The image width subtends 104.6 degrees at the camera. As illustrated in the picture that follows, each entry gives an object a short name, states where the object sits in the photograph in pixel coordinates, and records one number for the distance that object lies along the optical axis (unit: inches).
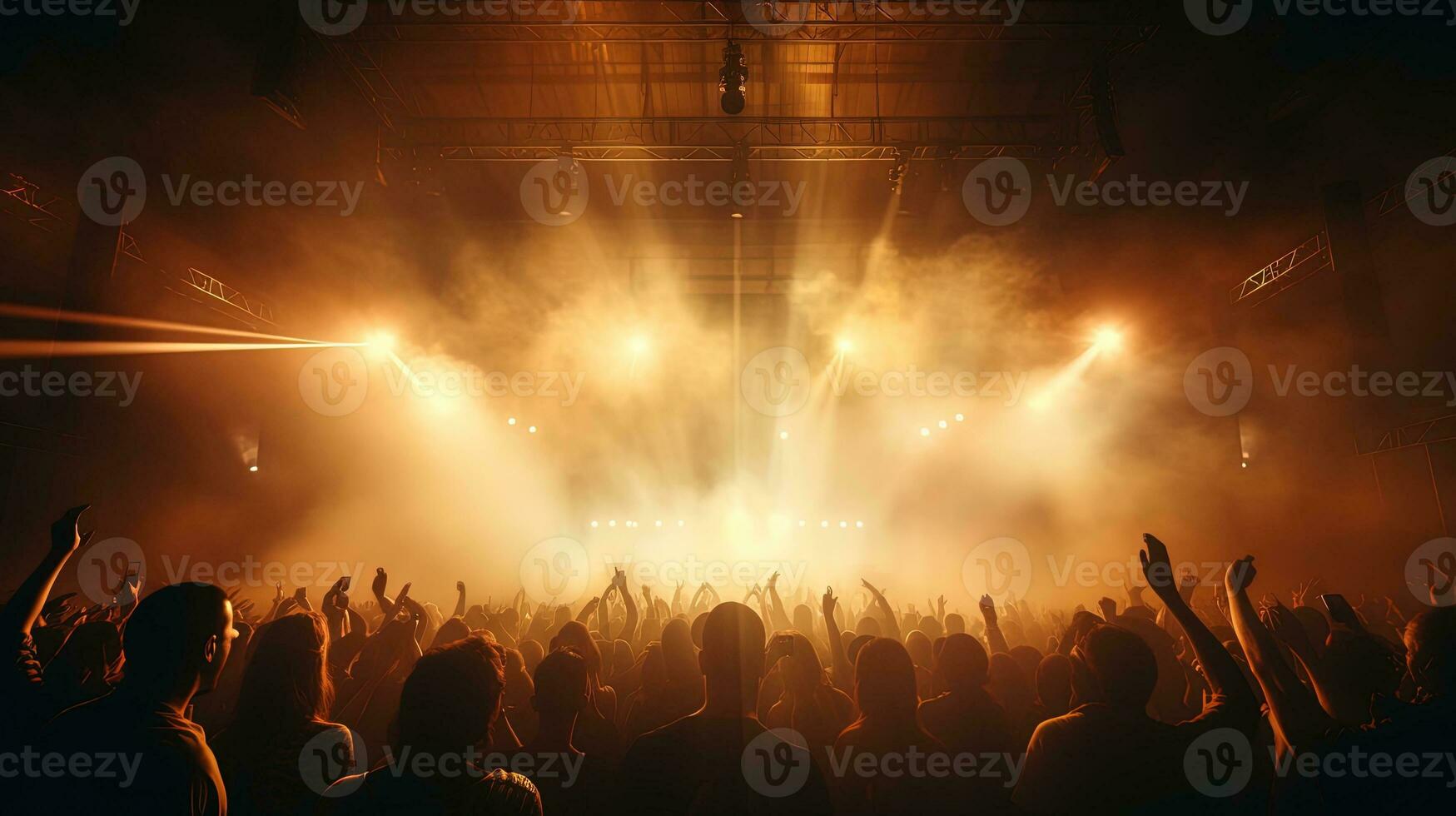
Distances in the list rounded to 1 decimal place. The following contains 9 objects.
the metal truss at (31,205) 267.4
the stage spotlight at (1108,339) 463.8
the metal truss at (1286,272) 327.3
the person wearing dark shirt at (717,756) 71.5
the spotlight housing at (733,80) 261.9
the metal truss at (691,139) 317.4
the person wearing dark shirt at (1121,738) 73.5
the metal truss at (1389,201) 287.1
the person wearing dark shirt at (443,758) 58.4
